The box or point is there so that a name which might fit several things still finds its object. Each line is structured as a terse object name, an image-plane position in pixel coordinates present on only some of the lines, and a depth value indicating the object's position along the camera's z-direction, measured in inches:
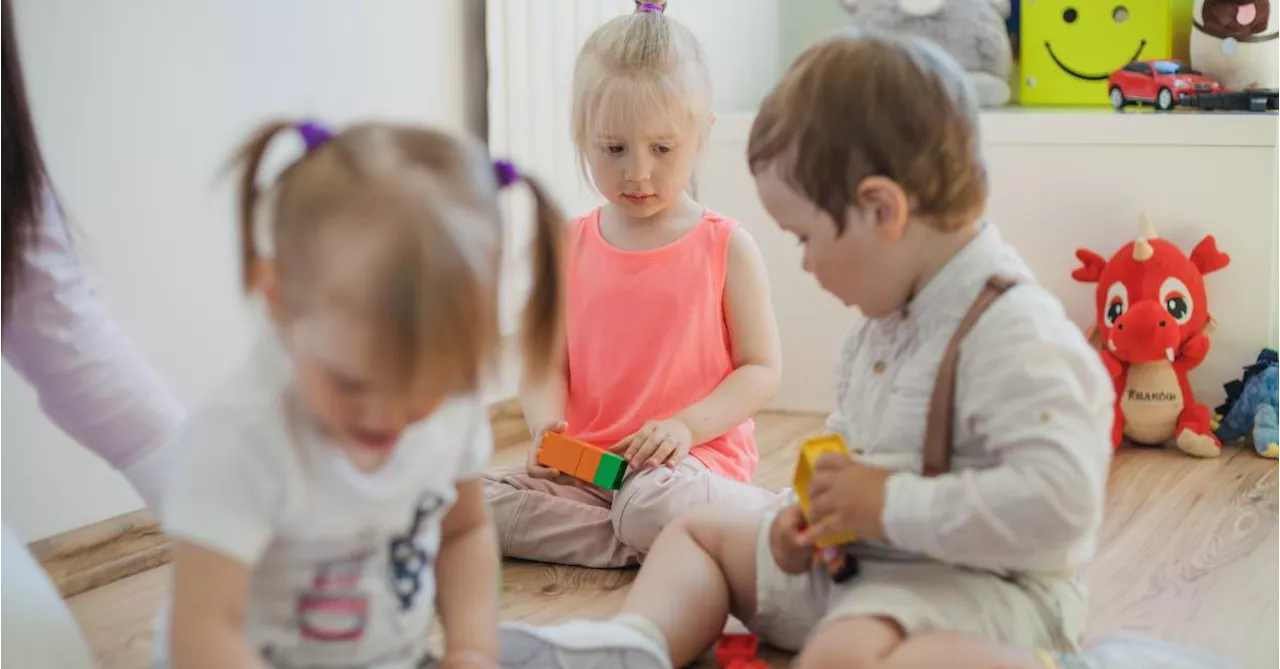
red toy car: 82.4
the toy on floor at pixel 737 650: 47.1
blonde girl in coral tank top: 58.7
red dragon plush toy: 76.8
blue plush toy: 76.0
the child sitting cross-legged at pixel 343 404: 30.5
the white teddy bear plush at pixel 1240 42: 85.2
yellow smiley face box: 90.8
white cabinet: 79.0
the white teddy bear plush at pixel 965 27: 90.9
